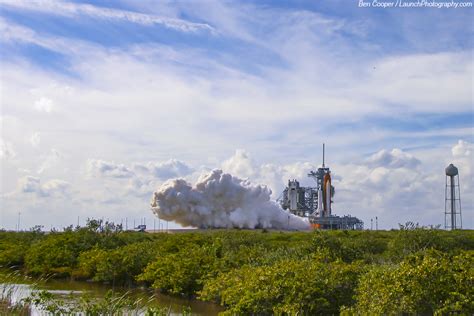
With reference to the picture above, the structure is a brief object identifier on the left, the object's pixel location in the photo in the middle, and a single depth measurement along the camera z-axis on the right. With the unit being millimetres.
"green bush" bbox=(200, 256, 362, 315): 16078
